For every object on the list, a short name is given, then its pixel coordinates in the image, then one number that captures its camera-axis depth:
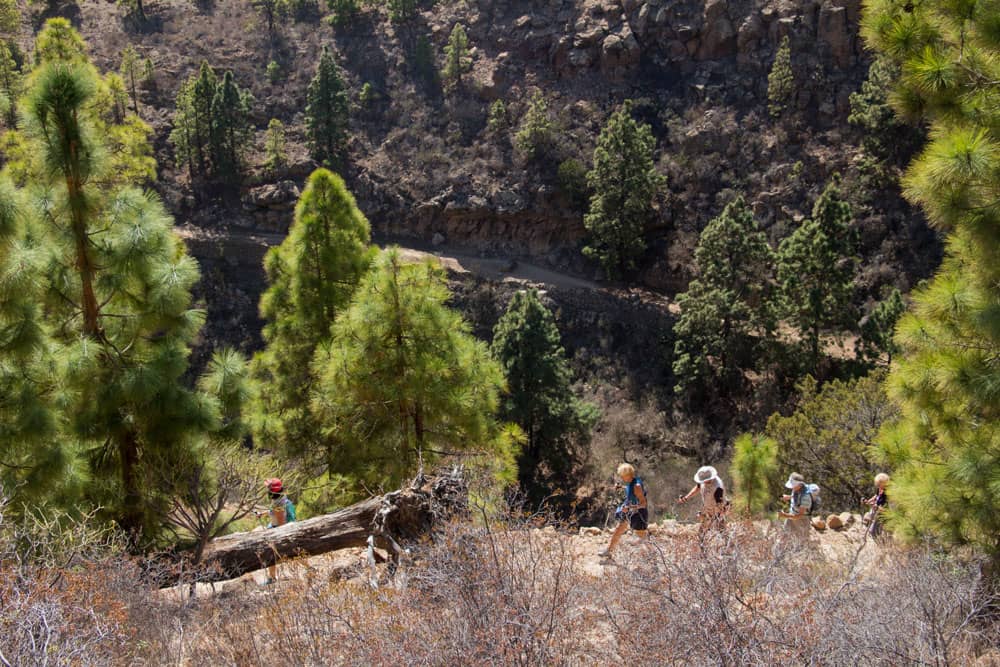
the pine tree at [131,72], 36.12
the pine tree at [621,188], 28.78
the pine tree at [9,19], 36.62
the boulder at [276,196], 33.12
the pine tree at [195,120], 32.97
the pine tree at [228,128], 33.06
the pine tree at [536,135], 32.56
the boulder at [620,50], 35.09
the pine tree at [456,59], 35.97
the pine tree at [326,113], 33.06
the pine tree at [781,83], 30.56
